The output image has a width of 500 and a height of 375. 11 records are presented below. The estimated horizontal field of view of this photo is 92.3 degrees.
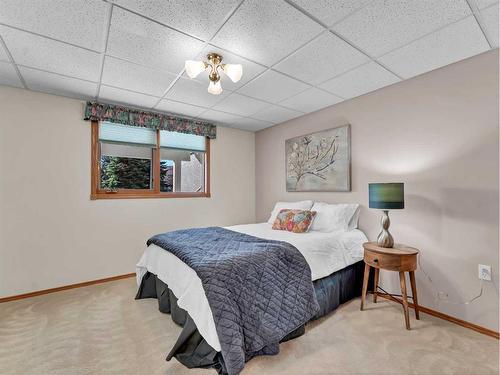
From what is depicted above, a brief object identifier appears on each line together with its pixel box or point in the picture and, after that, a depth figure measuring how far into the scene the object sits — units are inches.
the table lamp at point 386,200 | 82.3
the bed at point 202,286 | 60.6
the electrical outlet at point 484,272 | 75.5
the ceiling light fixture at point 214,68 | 75.0
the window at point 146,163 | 123.0
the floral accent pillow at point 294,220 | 109.8
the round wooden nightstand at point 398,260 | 78.9
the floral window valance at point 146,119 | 115.7
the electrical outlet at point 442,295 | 84.5
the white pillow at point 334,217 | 109.1
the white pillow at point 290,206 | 128.4
